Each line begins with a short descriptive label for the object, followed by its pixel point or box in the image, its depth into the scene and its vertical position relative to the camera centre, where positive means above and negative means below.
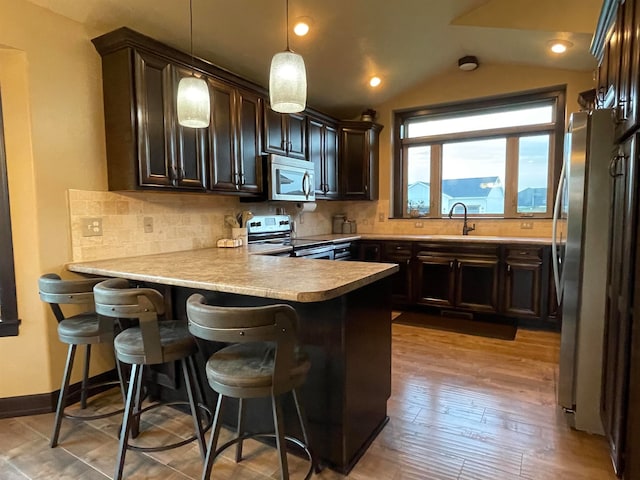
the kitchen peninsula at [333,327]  1.64 -0.54
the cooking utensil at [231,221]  3.52 -0.05
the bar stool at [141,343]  1.59 -0.58
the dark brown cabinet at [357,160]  4.78 +0.71
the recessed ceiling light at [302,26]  2.99 +1.56
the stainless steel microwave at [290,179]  3.47 +0.36
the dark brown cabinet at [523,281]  3.65 -0.68
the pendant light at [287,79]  1.68 +0.62
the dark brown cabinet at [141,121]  2.41 +0.65
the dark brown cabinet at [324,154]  4.21 +0.72
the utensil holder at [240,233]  3.46 -0.16
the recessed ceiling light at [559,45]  3.30 +1.51
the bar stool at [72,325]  1.92 -0.58
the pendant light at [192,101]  2.00 +0.62
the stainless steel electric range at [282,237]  3.67 -0.23
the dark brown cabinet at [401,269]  4.30 -0.63
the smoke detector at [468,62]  4.11 +1.68
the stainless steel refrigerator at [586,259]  1.95 -0.25
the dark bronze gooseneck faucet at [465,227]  4.47 -0.16
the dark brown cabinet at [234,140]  2.96 +0.64
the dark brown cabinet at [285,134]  3.51 +0.82
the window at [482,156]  4.14 +0.71
